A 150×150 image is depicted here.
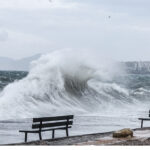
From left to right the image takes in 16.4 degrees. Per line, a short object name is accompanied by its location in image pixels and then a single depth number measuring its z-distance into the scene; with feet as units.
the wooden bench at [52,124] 44.34
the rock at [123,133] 42.96
